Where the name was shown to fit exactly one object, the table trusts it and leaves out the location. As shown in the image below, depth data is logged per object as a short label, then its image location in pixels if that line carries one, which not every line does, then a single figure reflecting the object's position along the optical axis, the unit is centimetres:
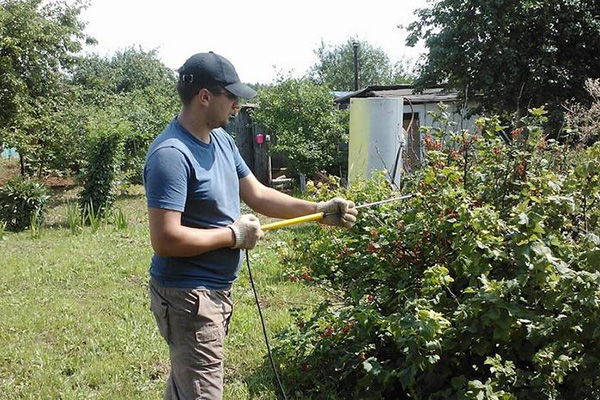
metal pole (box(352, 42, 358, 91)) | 2377
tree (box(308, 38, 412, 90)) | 4834
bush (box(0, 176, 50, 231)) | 995
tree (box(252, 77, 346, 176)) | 1423
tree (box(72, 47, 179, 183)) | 1471
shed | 1367
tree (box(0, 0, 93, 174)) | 1341
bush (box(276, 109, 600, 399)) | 246
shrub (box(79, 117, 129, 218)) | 1066
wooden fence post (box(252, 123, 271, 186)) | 1661
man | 246
